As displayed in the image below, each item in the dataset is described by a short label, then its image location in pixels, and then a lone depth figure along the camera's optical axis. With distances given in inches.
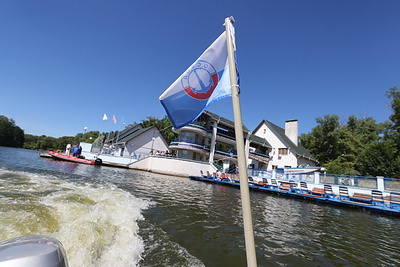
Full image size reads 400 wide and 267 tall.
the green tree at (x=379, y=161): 890.7
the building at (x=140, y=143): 1370.6
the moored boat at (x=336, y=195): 508.1
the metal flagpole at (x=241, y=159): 67.9
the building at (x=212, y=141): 1206.9
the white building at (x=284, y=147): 1327.5
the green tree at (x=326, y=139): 1553.9
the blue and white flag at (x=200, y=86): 115.3
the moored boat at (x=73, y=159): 1026.1
